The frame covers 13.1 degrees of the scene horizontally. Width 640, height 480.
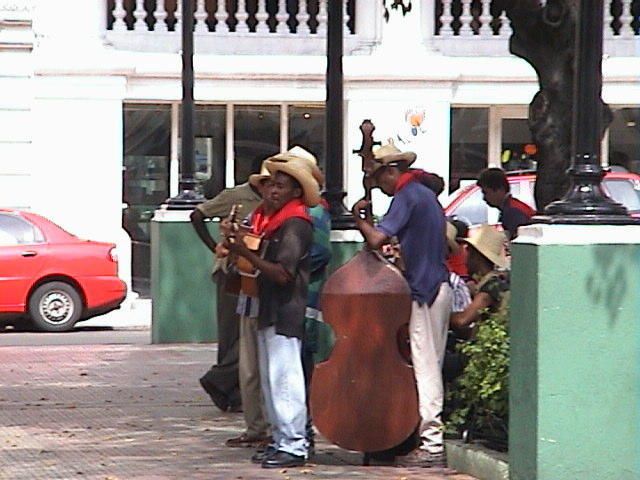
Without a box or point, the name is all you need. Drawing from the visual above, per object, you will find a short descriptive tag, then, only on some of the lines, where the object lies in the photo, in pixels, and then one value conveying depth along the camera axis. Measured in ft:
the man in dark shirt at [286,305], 52.82
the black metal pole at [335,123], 71.52
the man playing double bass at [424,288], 53.49
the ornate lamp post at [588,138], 46.56
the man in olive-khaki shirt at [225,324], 65.08
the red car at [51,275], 107.61
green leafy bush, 50.94
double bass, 53.14
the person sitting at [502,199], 74.96
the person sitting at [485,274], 54.08
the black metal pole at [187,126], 92.85
